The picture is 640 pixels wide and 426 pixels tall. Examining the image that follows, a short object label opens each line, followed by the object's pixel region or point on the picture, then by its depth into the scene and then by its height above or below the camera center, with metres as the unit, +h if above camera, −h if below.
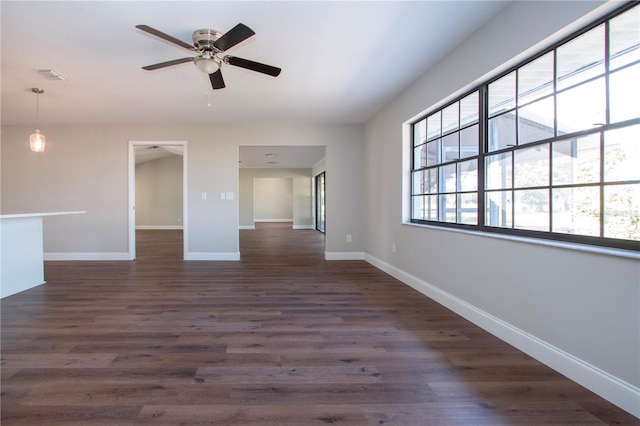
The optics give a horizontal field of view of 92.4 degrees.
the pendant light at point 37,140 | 3.79 +0.85
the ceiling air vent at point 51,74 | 3.24 +1.46
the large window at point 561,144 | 1.60 +0.42
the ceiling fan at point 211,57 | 2.35 +1.24
